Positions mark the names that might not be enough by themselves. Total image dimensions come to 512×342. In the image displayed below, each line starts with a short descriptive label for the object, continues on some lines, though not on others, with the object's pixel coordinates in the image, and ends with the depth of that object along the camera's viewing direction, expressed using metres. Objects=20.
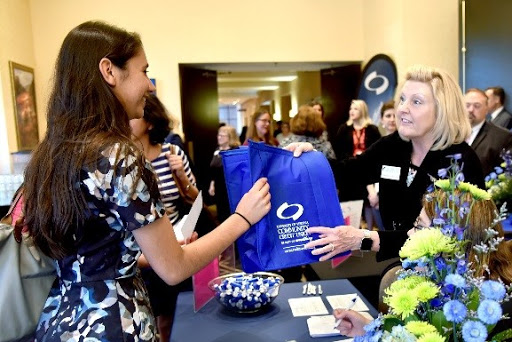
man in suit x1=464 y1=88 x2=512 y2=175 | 3.78
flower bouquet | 0.58
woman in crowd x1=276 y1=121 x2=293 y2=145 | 7.99
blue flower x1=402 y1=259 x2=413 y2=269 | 0.71
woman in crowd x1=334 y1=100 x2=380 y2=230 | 4.72
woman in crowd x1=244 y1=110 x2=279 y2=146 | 4.91
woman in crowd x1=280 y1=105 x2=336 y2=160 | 3.57
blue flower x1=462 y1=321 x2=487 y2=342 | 0.57
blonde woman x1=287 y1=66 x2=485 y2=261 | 1.52
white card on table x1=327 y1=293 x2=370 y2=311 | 1.53
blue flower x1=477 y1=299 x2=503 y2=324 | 0.56
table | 1.36
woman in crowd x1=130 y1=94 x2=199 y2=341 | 1.98
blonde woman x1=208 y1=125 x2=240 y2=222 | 3.98
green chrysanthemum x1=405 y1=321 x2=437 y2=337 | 0.63
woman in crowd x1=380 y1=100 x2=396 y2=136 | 4.32
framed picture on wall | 4.87
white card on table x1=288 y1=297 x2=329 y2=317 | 1.51
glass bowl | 1.50
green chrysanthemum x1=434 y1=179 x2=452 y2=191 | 0.87
